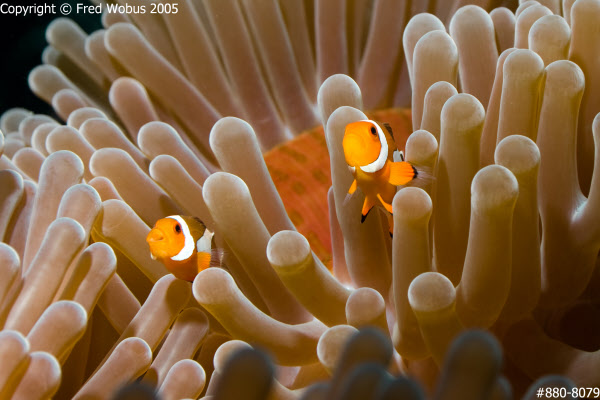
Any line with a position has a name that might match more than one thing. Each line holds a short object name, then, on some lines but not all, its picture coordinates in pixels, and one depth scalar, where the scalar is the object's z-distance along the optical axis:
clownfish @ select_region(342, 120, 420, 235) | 0.32
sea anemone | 0.31
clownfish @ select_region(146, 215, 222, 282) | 0.34
